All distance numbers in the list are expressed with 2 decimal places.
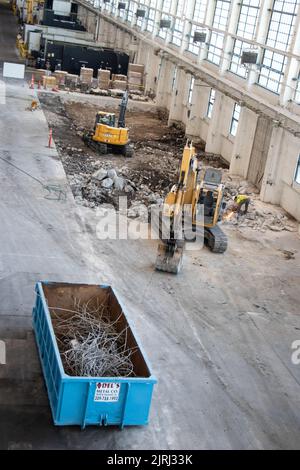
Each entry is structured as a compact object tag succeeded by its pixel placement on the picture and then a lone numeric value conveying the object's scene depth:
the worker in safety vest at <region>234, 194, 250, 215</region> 23.06
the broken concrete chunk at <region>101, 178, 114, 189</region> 24.05
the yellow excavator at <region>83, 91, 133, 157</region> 28.58
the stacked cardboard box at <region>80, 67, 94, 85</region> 42.75
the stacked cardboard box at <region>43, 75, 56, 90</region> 39.91
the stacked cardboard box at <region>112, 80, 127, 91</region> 43.16
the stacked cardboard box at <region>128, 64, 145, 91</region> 43.91
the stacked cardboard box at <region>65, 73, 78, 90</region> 41.91
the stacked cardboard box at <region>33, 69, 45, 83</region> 42.44
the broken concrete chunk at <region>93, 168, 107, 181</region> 24.53
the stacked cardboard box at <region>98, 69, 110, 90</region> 42.94
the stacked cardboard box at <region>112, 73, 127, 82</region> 43.97
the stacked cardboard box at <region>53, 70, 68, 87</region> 41.75
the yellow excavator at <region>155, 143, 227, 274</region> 18.98
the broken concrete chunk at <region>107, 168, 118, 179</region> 24.53
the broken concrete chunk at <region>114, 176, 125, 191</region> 24.17
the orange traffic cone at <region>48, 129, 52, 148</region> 28.26
